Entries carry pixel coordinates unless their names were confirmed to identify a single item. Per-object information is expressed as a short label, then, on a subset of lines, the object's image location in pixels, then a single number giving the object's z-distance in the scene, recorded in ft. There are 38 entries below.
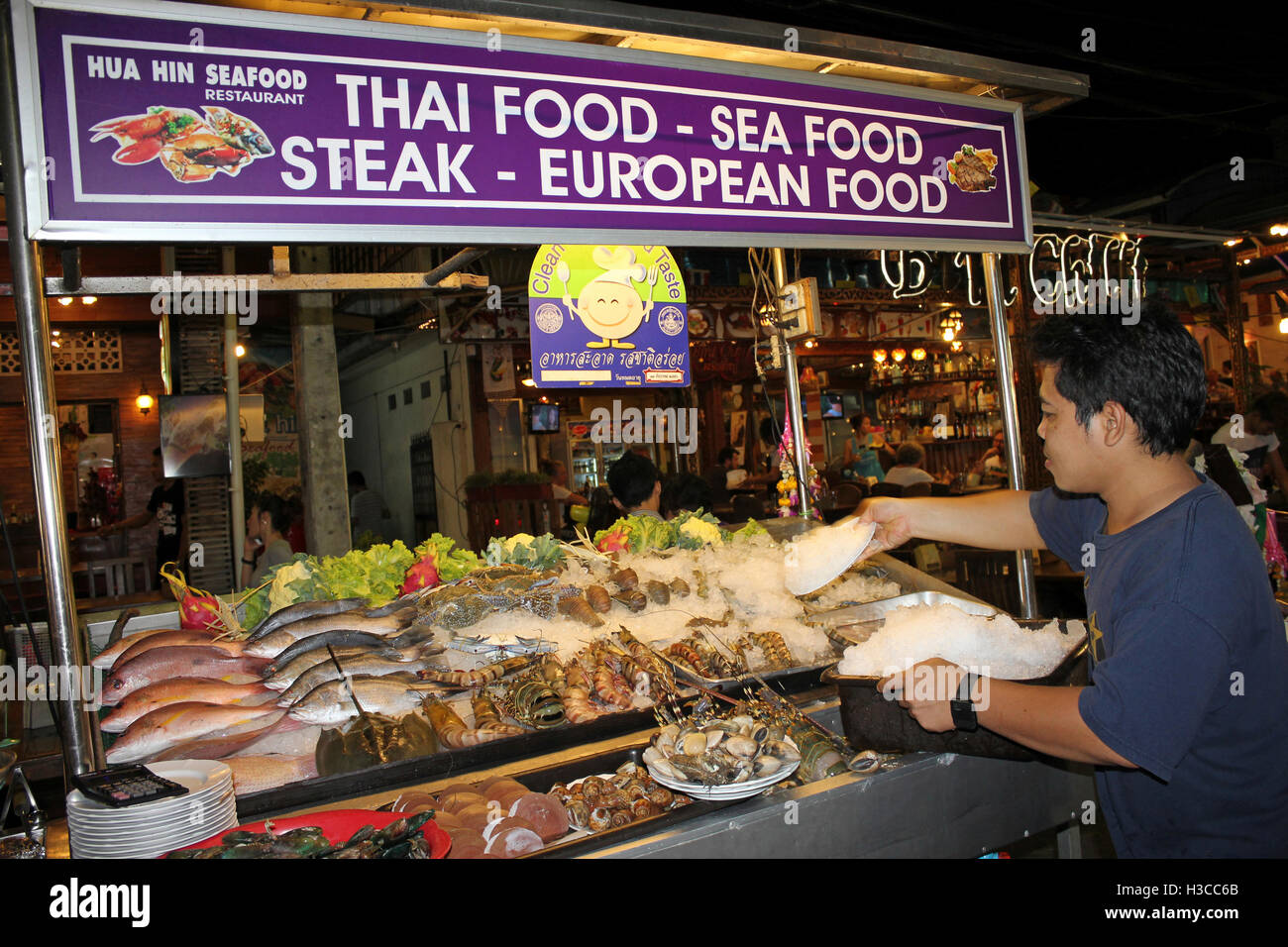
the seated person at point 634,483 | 20.72
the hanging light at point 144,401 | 39.88
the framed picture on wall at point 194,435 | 26.27
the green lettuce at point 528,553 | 13.67
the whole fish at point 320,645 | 10.55
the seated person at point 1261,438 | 27.61
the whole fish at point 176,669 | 10.22
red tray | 6.74
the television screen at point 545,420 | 44.50
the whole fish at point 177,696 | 9.52
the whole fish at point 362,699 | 9.54
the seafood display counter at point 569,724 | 7.62
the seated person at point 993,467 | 47.02
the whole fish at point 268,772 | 8.36
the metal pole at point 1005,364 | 12.01
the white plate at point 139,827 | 6.29
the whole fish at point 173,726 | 9.00
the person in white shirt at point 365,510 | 40.37
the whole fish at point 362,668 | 9.97
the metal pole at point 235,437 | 27.89
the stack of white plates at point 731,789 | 7.46
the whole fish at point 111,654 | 10.89
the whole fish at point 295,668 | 10.37
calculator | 6.26
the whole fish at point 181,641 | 10.68
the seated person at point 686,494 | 22.97
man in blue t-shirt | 5.64
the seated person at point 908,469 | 37.35
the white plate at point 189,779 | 6.38
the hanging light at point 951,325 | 46.68
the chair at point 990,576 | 30.04
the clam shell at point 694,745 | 7.96
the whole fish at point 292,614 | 11.37
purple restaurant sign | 6.53
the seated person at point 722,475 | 43.29
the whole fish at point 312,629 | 11.09
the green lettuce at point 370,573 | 12.58
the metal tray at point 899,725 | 7.50
